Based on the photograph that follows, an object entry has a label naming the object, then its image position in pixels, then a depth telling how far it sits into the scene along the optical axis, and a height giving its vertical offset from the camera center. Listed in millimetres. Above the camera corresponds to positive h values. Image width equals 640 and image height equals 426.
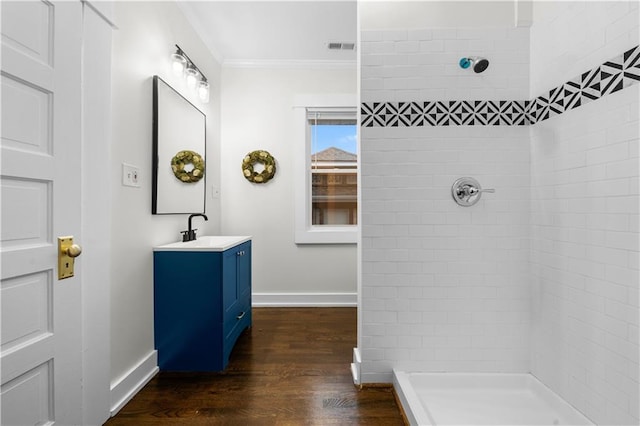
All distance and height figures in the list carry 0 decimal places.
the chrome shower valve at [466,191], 1684 +115
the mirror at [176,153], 1991 +423
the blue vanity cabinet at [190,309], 1928 -592
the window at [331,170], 3369 +458
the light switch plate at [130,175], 1681 +205
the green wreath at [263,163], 3215 +462
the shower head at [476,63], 1615 +767
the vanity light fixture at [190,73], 2201 +1047
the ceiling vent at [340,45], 2920 +1560
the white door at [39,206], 959 +23
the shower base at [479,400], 1437 -943
